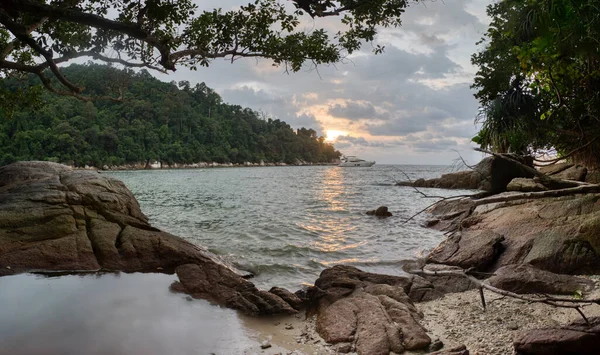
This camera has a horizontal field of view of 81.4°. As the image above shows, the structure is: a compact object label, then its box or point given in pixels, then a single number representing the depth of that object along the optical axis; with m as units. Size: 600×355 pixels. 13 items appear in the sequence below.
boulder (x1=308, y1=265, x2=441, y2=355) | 4.34
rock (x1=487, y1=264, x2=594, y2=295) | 5.16
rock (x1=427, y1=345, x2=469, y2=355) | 3.62
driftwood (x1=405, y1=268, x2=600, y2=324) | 3.46
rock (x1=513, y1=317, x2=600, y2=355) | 3.24
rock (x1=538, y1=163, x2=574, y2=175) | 10.85
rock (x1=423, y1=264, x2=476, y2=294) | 6.15
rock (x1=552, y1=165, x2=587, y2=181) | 9.59
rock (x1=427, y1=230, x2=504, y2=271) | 7.32
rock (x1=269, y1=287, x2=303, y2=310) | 5.87
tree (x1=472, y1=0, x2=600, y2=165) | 5.38
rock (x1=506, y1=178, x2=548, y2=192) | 9.39
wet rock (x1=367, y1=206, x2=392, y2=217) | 17.80
